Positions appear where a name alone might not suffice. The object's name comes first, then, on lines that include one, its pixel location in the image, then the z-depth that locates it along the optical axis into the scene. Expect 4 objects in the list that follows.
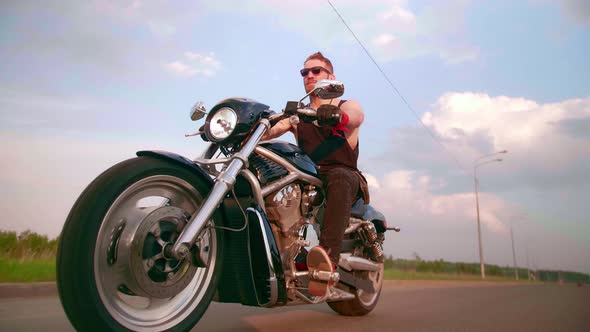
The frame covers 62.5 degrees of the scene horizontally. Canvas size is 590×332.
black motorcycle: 2.08
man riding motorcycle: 3.15
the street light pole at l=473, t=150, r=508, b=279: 27.62
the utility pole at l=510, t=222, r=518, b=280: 41.94
